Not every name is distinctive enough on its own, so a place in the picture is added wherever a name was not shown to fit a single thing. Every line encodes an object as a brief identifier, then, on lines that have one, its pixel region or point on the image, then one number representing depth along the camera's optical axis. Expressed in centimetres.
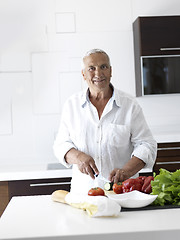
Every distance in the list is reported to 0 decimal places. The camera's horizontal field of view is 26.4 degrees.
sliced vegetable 193
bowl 162
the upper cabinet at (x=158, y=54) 365
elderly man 230
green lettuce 166
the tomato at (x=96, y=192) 169
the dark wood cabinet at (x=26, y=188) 327
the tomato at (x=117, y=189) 183
